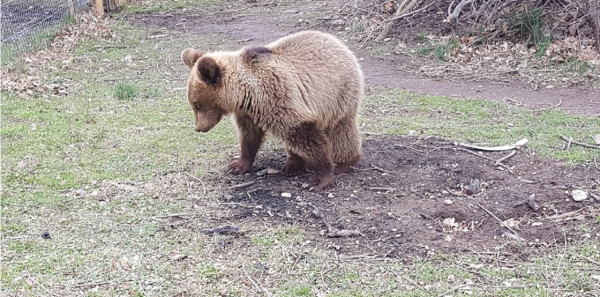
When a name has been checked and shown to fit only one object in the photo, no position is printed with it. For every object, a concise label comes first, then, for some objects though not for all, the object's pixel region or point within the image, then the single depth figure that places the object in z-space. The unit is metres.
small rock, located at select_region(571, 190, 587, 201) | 5.17
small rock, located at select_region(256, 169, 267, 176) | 6.02
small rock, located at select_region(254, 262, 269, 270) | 4.33
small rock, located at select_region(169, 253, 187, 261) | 4.43
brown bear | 5.46
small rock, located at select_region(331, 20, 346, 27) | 12.52
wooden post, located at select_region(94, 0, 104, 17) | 12.95
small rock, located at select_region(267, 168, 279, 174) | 6.04
